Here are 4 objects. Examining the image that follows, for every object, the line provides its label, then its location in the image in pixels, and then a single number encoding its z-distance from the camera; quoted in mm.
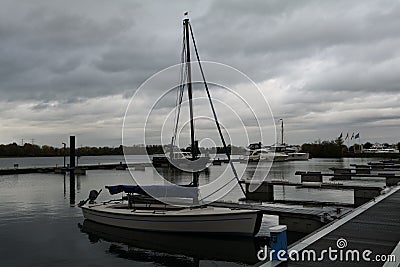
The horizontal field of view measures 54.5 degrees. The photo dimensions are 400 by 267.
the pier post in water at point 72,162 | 55434
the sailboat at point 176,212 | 18469
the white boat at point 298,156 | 135450
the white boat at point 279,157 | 110238
